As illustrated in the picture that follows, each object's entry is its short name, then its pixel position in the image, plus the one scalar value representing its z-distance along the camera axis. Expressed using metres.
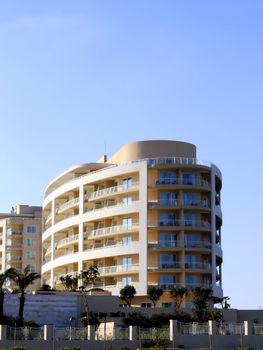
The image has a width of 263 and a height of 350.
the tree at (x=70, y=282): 91.14
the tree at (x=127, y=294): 87.06
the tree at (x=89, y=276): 87.89
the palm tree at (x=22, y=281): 75.00
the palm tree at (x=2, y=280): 73.75
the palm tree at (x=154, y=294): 87.44
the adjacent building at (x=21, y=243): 139.88
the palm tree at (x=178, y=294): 87.88
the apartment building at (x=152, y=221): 93.88
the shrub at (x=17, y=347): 50.16
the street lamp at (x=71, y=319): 80.12
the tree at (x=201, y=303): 78.75
